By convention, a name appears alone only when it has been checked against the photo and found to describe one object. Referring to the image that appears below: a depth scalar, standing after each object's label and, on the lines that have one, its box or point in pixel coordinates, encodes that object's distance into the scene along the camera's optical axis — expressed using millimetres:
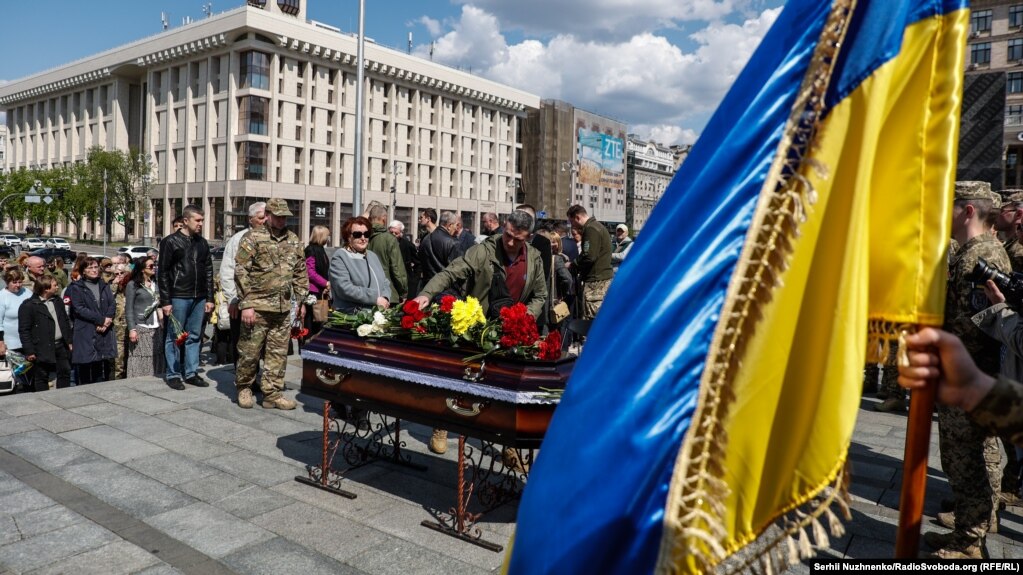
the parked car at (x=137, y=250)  41694
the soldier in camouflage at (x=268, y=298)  7332
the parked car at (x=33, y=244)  46919
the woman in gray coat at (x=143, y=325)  9039
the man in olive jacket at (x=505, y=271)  5758
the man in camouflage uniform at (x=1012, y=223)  6594
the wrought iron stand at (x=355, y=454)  5227
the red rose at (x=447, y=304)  4609
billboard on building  99625
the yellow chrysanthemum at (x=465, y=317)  4457
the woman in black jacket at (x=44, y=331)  8039
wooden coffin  4117
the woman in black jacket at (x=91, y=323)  8508
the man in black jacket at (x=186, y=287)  8141
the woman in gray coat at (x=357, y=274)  6723
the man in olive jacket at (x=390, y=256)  8305
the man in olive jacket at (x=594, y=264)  9672
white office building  61312
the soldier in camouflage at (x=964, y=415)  4113
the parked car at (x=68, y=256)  36550
